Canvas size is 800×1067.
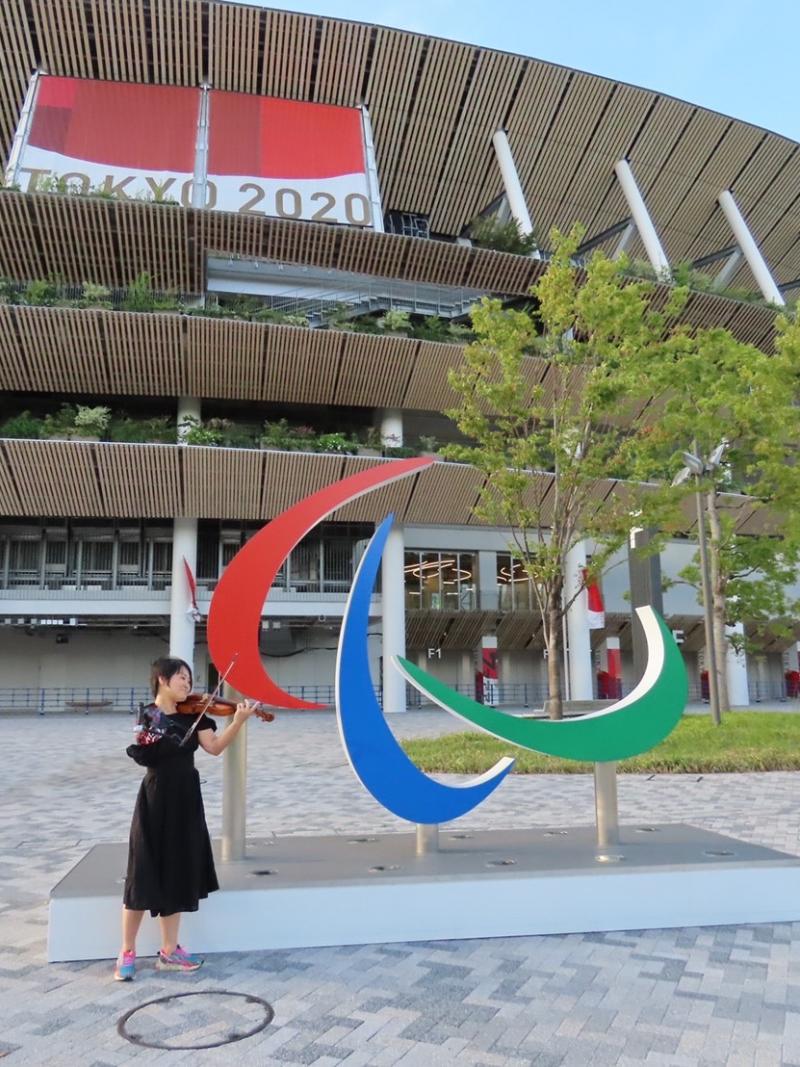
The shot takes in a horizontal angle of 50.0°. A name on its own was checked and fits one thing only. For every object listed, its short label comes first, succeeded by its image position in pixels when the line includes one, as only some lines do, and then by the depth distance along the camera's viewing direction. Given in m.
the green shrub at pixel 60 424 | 23.89
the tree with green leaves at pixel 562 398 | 14.85
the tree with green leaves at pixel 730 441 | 16.38
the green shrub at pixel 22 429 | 23.67
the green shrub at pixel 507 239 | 28.06
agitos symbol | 5.06
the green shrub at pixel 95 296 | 23.42
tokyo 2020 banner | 26.52
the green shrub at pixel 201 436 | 24.45
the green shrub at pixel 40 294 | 23.12
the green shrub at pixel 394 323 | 25.50
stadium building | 24.50
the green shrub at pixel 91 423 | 24.11
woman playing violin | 4.31
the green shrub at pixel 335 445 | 25.56
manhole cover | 3.68
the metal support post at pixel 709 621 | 15.68
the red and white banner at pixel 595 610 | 27.46
